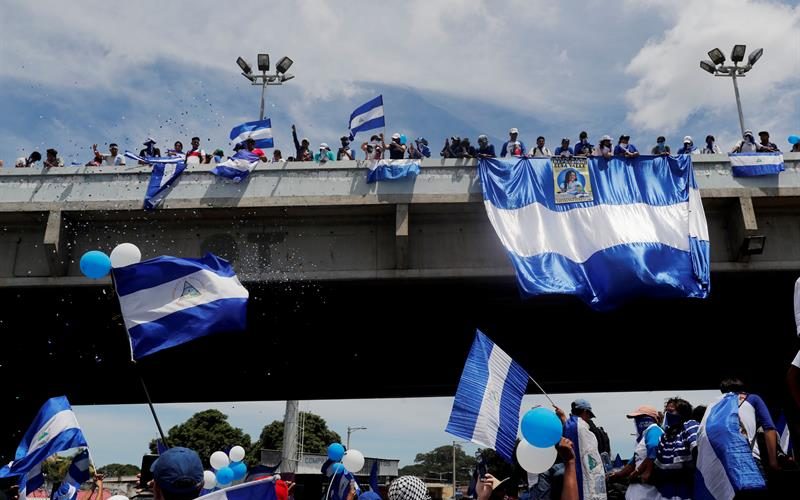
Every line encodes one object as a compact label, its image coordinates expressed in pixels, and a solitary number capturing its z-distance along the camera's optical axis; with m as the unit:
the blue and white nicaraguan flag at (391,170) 13.45
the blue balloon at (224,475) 10.96
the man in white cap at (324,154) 16.48
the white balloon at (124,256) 6.67
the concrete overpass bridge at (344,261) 13.45
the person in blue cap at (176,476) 3.14
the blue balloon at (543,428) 4.20
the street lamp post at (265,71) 22.50
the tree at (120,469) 95.48
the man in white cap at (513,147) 15.34
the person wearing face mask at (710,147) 16.06
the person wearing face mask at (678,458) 5.73
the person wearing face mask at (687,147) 15.30
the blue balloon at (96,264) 6.55
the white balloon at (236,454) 12.67
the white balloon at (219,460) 11.59
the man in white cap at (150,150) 16.11
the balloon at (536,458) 4.44
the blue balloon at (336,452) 10.45
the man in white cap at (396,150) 14.04
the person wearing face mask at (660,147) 15.14
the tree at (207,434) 62.91
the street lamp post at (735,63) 20.92
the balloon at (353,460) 9.61
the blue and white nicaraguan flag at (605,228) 12.66
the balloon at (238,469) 12.06
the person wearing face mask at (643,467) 6.07
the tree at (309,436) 63.69
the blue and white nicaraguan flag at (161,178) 13.49
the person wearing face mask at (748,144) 14.22
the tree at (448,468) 83.85
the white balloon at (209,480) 9.73
